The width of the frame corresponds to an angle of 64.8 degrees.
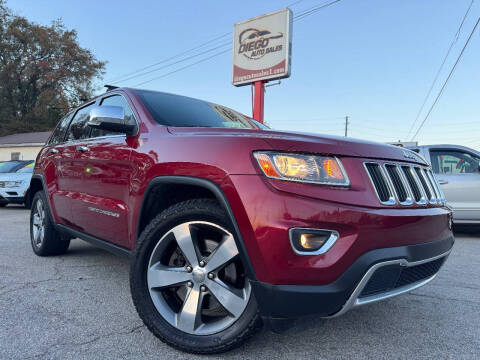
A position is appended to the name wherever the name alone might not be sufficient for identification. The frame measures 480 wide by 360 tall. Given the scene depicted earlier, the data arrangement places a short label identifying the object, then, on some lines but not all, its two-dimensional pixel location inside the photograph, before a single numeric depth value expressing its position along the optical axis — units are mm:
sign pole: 15598
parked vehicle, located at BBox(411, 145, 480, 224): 6153
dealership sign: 15328
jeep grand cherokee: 1655
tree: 37281
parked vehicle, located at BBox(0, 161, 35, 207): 9914
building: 27641
